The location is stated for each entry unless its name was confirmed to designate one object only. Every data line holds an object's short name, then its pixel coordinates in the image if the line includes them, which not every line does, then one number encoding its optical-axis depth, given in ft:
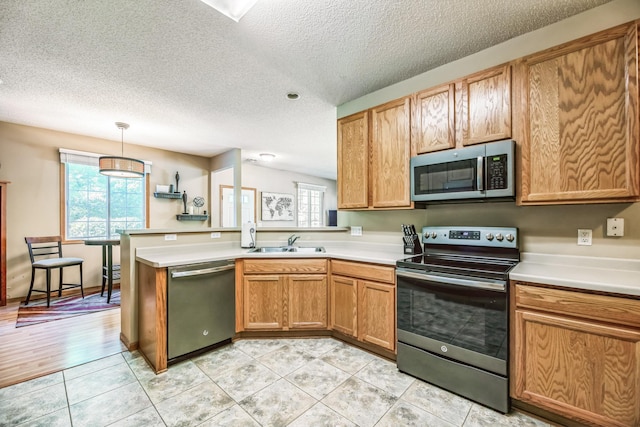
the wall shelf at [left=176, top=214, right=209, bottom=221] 18.15
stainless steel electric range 5.57
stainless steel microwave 6.27
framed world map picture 23.52
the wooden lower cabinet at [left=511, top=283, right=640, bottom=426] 4.48
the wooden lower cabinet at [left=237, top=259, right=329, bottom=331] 8.72
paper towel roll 10.02
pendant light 11.43
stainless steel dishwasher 7.26
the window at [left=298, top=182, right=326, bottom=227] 27.02
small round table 12.20
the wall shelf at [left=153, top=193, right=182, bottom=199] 17.25
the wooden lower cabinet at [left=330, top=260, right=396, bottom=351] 7.37
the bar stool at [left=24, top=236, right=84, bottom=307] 12.09
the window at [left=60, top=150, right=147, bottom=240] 14.37
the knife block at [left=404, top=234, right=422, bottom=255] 8.21
